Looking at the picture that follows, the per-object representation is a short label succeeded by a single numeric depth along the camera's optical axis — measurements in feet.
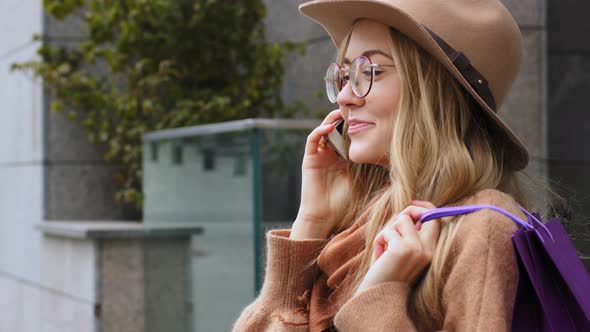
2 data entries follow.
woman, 6.66
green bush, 22.31
